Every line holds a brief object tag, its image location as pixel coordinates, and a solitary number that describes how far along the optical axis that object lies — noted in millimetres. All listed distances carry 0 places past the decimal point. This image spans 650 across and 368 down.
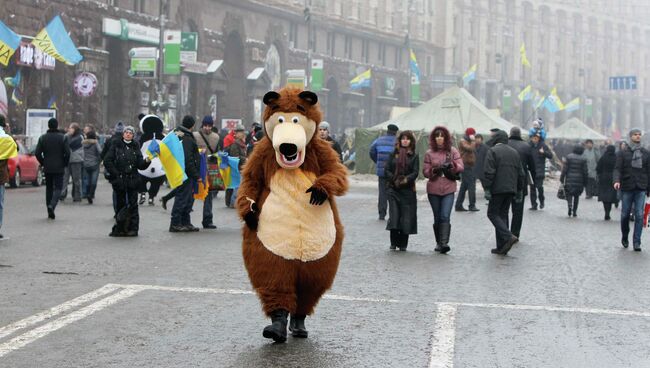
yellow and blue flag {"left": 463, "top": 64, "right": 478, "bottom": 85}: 68825
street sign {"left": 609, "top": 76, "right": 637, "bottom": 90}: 76812
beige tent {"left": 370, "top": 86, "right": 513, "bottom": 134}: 39812
